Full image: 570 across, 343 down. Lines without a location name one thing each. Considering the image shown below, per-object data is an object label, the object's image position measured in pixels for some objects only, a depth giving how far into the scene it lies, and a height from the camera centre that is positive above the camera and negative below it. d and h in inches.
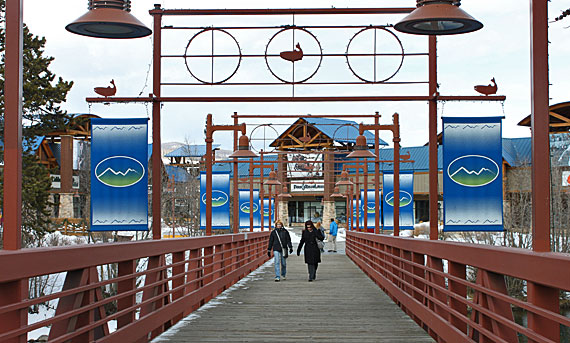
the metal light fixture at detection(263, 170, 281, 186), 1123.3 +25.9
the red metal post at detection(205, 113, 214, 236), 765.9 +24.1
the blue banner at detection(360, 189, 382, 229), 1531.0 -16.6
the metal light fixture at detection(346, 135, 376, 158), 770.2 +45.3
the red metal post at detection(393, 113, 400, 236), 739.3 +16.2
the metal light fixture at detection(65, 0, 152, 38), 336.8 +75.8
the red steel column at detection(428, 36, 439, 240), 498.9 +21.3
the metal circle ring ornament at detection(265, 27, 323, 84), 570.6 +105.4
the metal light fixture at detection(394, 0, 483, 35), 337.7 +76.0
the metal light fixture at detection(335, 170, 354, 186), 1348.4 +26.5
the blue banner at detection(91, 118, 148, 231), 506.0 +14.6
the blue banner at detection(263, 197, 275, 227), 2951.3 -40.0
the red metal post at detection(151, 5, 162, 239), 506.0 +44.3
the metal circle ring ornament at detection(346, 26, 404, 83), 573.3 +111.6
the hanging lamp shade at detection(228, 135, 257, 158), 786.2 +46.8
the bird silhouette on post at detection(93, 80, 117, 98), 548.1 +73.5
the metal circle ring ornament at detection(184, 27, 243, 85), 571.5 +106.3
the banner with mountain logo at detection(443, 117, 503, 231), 490.3 +13.4
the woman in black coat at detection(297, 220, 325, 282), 772.6 -49.0
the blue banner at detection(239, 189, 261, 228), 1523.6 -22.5
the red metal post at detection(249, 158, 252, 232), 1299.2 +15.2
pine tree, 1168.7 +124.9
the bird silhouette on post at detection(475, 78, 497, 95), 520.7 +69.4
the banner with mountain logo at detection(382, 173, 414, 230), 1173.7 -4.2
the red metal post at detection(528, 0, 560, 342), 240.7 +20.0
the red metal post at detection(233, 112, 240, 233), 1036.8 +8.7
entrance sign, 3309.5 +35.9
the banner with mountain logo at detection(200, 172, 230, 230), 1049.5 -10.2
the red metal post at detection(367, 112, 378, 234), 1086.3 +18.6
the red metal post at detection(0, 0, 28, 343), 235.3 +19.2
